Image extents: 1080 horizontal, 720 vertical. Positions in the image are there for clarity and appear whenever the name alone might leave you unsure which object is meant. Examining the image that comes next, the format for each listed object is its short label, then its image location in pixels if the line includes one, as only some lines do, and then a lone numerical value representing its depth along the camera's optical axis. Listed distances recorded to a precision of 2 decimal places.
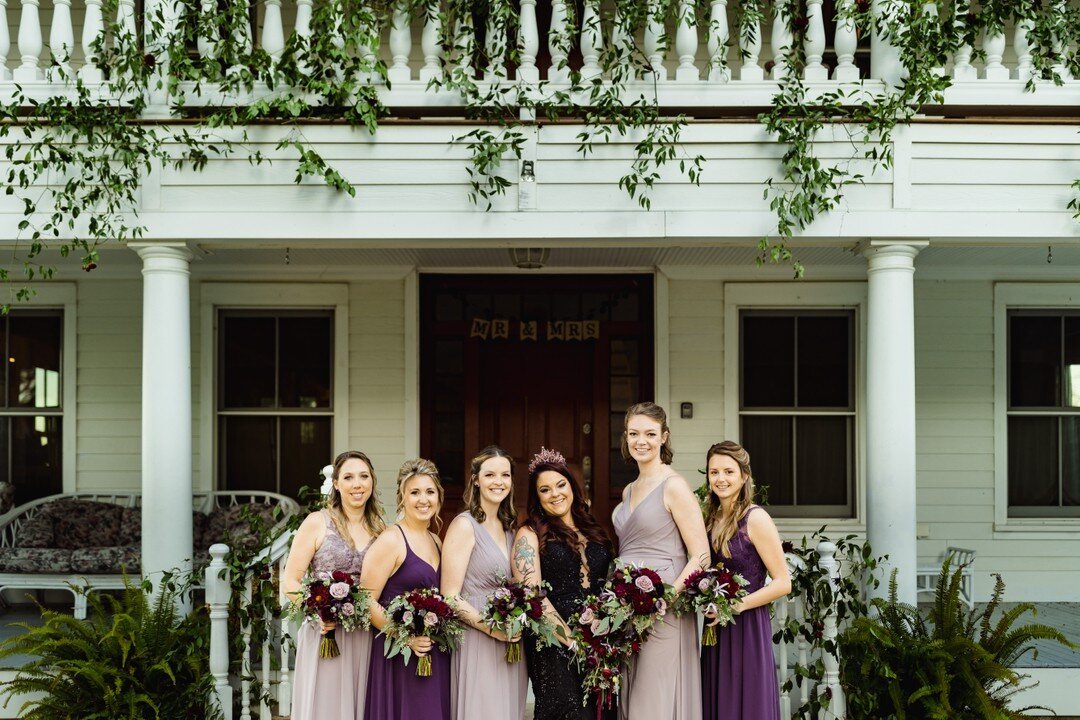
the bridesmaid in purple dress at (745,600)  3.95
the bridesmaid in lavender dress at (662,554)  3.91
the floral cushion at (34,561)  6.36
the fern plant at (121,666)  4.51
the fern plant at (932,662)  4.45
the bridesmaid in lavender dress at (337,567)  3.88
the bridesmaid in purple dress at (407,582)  3.78
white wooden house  7.36
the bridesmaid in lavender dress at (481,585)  3.80
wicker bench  6.36
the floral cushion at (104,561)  6.39
